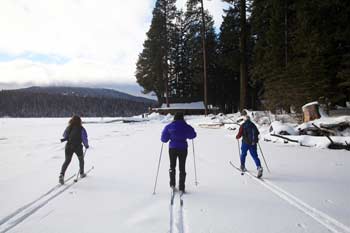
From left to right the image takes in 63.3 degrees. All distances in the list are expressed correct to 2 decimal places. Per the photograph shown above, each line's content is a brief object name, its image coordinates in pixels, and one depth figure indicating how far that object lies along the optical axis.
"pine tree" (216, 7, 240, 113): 28.92
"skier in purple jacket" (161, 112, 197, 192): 6.36
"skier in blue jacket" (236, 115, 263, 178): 7.85
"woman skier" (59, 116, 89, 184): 7.51
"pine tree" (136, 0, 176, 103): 42.66
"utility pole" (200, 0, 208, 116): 33.66
